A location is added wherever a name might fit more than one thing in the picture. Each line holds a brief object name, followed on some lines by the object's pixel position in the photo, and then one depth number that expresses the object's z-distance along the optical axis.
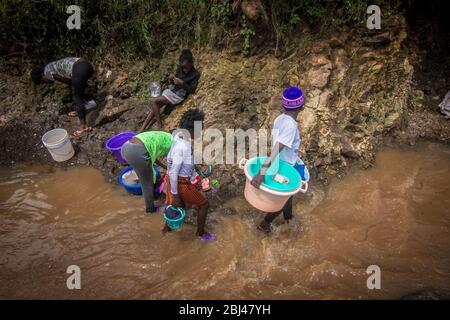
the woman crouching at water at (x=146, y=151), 3.23
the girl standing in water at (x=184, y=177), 3.04
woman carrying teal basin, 2.99
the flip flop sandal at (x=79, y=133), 5.16
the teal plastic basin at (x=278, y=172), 3.21
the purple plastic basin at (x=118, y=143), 4.15
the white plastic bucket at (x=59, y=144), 4.59
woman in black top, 4.58
